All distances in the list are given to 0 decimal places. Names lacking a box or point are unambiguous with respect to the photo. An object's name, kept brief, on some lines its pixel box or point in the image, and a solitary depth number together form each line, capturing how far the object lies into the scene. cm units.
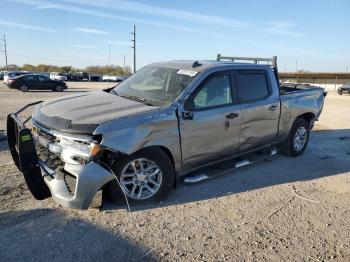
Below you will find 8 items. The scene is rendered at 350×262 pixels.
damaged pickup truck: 437
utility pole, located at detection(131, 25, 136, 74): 4334
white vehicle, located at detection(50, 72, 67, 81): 5566
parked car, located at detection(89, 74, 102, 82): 6662
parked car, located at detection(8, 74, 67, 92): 3064
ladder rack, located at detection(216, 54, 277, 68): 741
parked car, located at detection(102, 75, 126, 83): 6556
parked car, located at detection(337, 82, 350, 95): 3991
